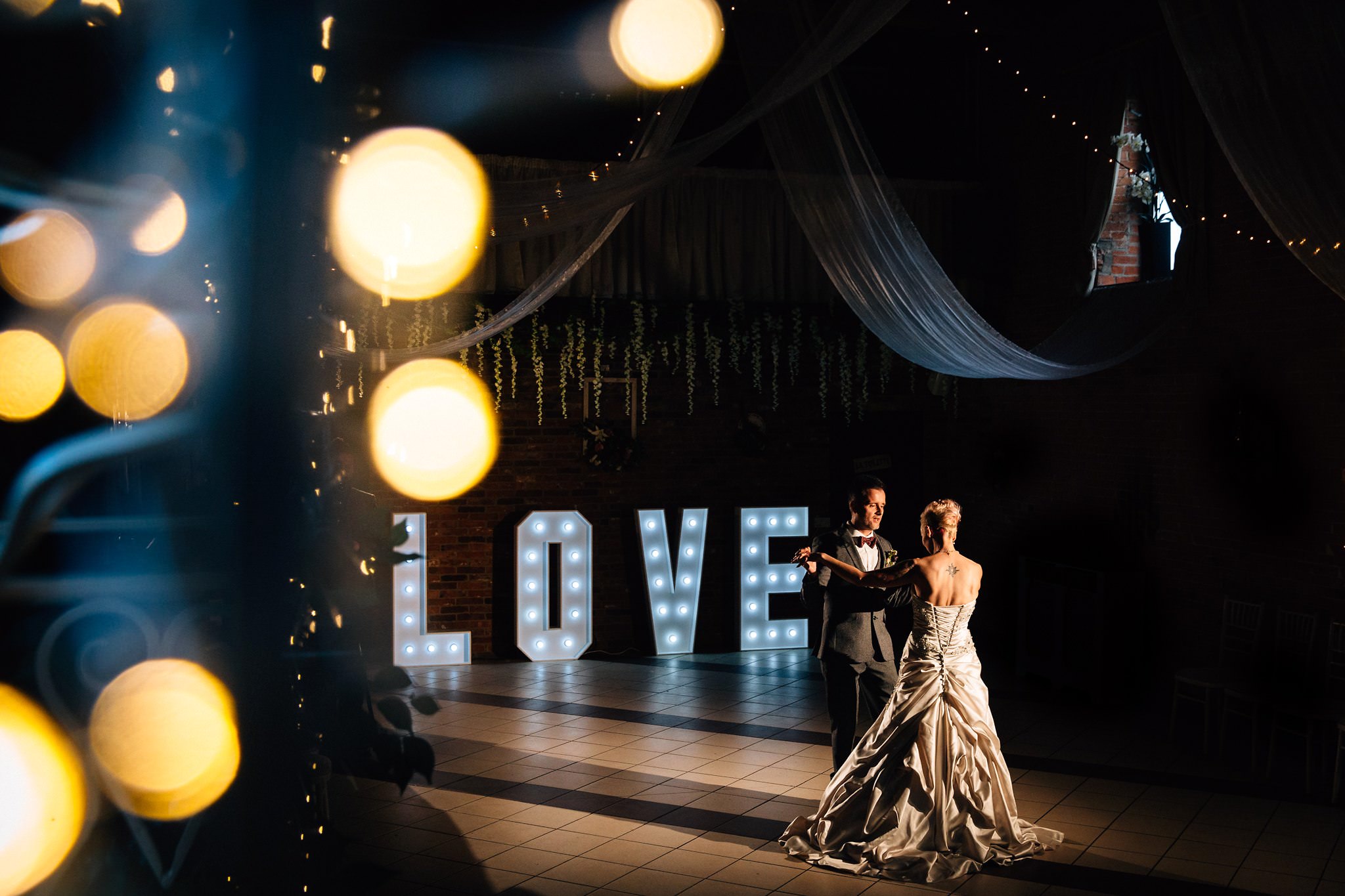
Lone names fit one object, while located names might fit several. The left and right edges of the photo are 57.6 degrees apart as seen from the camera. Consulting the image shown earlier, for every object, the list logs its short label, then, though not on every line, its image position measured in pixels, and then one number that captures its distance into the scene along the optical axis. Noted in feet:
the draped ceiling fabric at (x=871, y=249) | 17.04
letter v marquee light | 32.91
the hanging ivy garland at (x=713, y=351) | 32.91
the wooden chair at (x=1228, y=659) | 22.76
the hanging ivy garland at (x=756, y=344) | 33.01
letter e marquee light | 33.47
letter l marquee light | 30.86
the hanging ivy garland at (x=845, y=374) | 33.83
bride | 16.70
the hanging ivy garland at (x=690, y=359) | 32.45
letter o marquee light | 31.94
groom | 18.57
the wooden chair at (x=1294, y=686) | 20.56
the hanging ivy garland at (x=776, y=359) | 33.17
